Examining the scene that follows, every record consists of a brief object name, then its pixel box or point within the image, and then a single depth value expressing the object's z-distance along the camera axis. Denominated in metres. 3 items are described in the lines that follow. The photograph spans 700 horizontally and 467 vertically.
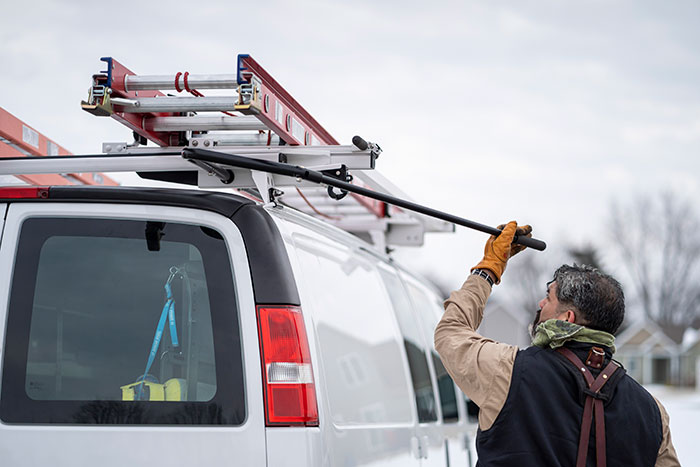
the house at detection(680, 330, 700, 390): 62.91
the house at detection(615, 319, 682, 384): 63.47
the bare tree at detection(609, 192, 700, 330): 65.12
